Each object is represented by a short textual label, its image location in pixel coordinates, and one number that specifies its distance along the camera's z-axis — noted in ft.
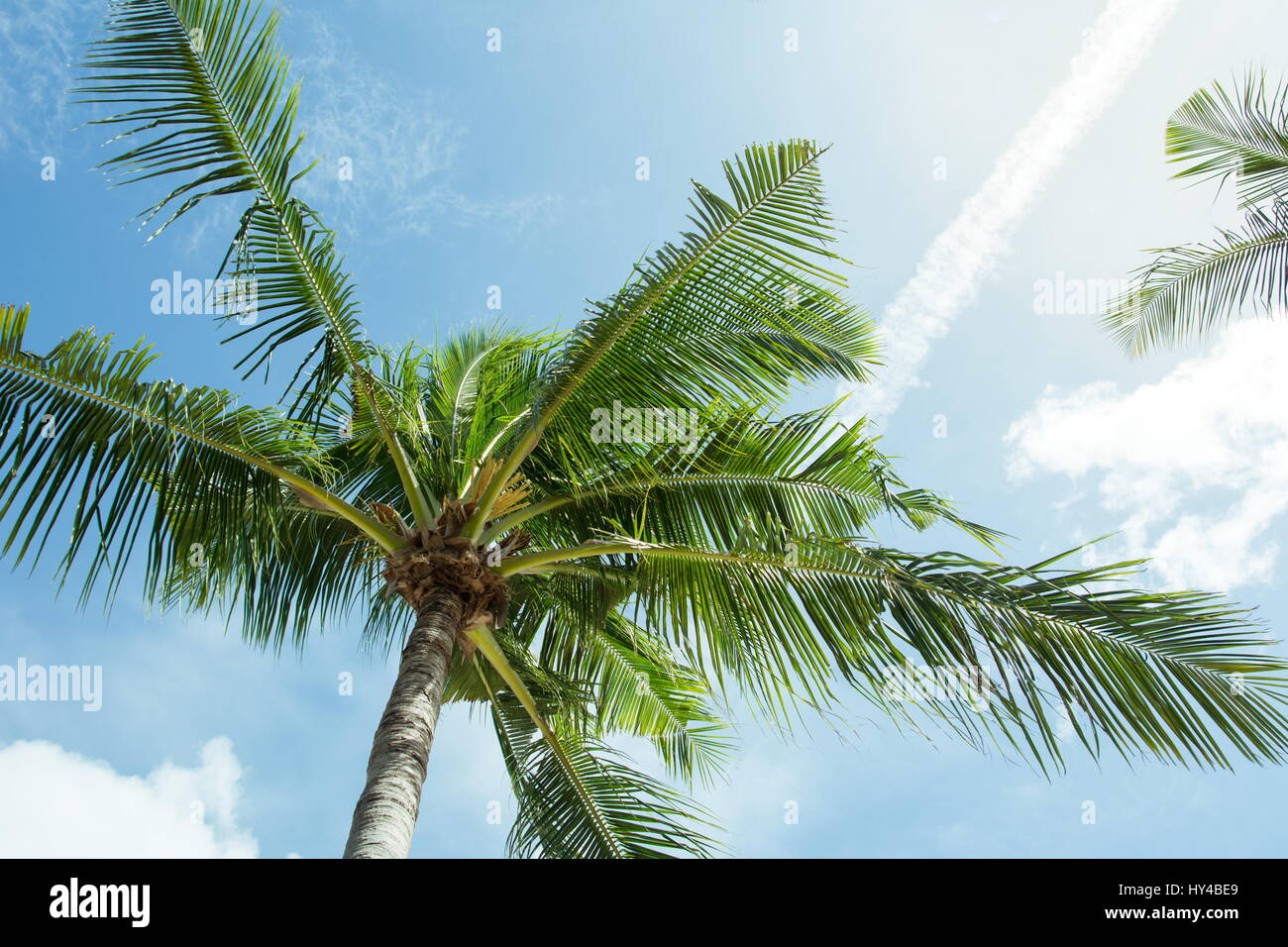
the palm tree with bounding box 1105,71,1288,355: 29.12
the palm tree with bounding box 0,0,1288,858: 14.48
